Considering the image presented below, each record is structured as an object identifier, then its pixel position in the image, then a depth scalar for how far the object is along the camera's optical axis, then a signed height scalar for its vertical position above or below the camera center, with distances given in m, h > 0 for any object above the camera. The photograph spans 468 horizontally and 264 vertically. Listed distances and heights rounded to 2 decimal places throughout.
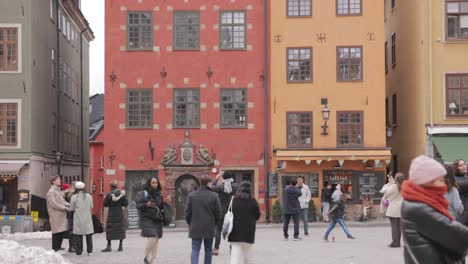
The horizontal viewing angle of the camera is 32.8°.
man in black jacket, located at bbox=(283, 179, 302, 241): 21.86 -1.49
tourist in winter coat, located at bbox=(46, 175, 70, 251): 17.69 -1.26
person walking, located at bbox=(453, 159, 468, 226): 11.53 -0.47
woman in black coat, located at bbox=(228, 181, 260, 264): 12.35 -1.14
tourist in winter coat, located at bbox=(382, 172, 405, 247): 17.72 -1.19
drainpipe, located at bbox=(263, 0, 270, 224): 33.56 +1.63
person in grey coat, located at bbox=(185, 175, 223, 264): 12.91 -1.05
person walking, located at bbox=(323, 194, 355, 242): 20.95 -1.68
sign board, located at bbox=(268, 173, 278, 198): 33.41 -1.42
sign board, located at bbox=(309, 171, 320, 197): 33.44 -1.38
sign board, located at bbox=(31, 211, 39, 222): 31.17 -2.47
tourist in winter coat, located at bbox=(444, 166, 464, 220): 10.84 -0.63
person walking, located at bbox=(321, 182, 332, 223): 32.59 -2.05
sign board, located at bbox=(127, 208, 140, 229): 31.30 -2.69
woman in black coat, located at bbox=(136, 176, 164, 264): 14.52 -1.16
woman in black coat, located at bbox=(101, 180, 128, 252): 18.20 -1.38
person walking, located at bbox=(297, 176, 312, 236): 24.04 -1.53
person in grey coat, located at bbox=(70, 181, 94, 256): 17.72 -1.44
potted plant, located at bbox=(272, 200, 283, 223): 32.91 -2.51
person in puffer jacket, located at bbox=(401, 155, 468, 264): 5.42 -0.49
